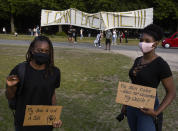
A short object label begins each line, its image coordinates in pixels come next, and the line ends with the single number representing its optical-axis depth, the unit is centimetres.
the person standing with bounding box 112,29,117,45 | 2778
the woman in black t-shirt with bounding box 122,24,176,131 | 274
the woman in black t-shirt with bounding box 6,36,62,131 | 255
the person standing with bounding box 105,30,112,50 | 1955
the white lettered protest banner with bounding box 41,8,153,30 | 2384
